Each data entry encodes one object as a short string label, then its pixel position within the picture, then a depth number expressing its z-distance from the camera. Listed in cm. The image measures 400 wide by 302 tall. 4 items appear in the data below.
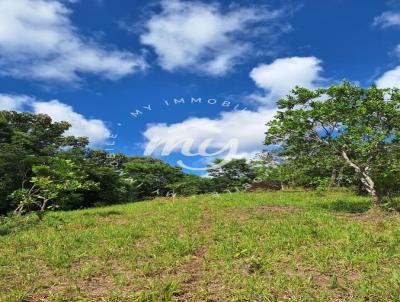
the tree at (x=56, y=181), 2073
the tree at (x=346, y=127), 1886
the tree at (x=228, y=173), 5772
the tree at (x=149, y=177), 5722
